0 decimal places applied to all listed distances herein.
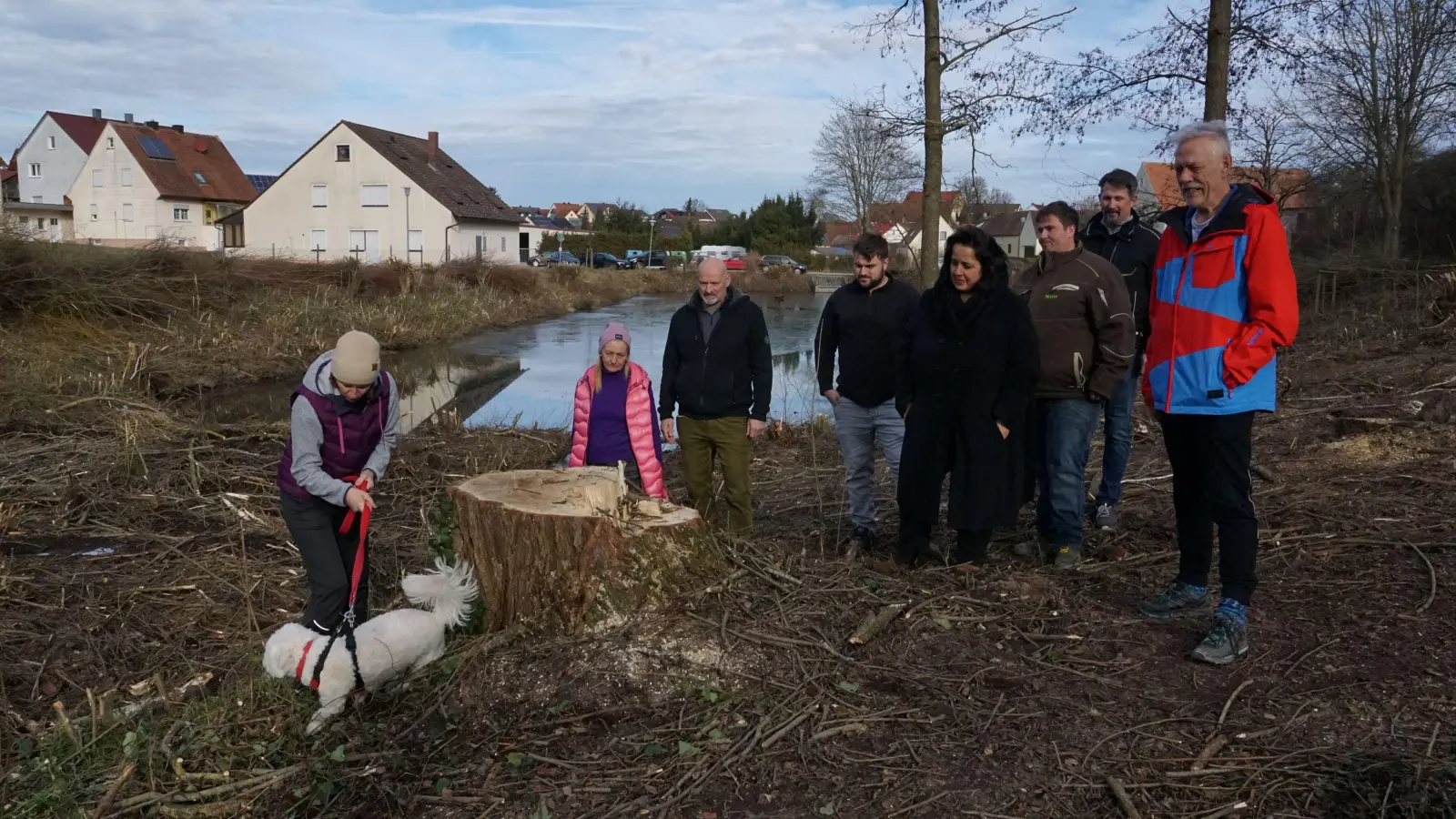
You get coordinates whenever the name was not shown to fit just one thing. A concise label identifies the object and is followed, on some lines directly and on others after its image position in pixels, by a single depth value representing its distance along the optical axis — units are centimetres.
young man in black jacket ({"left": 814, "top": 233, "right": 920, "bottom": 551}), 538
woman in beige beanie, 403
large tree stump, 395
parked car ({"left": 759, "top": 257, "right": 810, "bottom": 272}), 5597
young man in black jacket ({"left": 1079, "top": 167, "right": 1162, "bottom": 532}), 548
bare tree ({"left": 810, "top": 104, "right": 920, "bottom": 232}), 4659
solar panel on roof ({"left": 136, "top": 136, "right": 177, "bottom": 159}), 5756
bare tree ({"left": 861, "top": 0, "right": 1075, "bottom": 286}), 1068
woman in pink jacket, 555
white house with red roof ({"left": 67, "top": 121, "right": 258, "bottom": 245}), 5659
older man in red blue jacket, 357
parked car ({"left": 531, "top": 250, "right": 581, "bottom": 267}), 5929
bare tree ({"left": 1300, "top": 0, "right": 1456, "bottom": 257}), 2372
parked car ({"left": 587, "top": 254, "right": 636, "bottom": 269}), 6245
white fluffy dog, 380
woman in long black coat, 464
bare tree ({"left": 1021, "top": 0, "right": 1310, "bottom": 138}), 939
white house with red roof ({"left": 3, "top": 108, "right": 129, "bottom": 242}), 6372
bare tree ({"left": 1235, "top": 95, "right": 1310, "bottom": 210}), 1191
